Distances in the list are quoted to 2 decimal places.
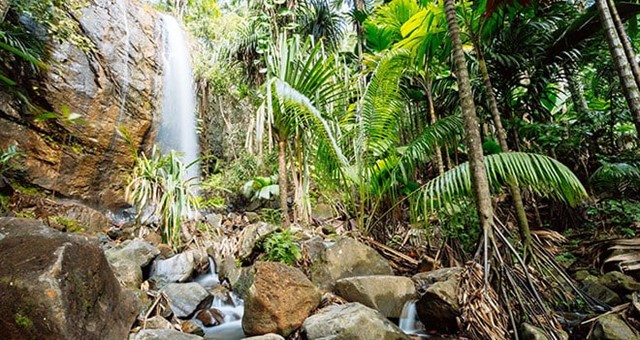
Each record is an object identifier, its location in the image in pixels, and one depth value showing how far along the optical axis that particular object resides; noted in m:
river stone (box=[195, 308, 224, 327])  3.43
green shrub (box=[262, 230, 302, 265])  3.78
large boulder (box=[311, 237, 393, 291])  3.57
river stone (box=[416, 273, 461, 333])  2.64
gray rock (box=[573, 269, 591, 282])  3.49
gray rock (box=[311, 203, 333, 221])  7.30
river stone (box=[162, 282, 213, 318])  3.43
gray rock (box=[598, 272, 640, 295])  3.05
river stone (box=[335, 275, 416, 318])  3.02
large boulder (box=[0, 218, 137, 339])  1.85
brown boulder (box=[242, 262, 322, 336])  2.72
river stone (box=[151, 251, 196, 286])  4.14
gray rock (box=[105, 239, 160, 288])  3.53
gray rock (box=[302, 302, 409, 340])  2.36
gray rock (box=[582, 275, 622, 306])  2.98
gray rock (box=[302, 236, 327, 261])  4.09
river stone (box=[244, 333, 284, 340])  2.46
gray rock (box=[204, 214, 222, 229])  5.94
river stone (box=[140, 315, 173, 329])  2.73
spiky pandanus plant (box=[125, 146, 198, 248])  4.88
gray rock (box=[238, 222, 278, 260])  4.35
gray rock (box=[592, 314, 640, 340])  2.10
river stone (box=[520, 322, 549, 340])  2.11
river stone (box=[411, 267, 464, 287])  3.23
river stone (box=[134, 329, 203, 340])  2.37
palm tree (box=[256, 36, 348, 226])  4.03
